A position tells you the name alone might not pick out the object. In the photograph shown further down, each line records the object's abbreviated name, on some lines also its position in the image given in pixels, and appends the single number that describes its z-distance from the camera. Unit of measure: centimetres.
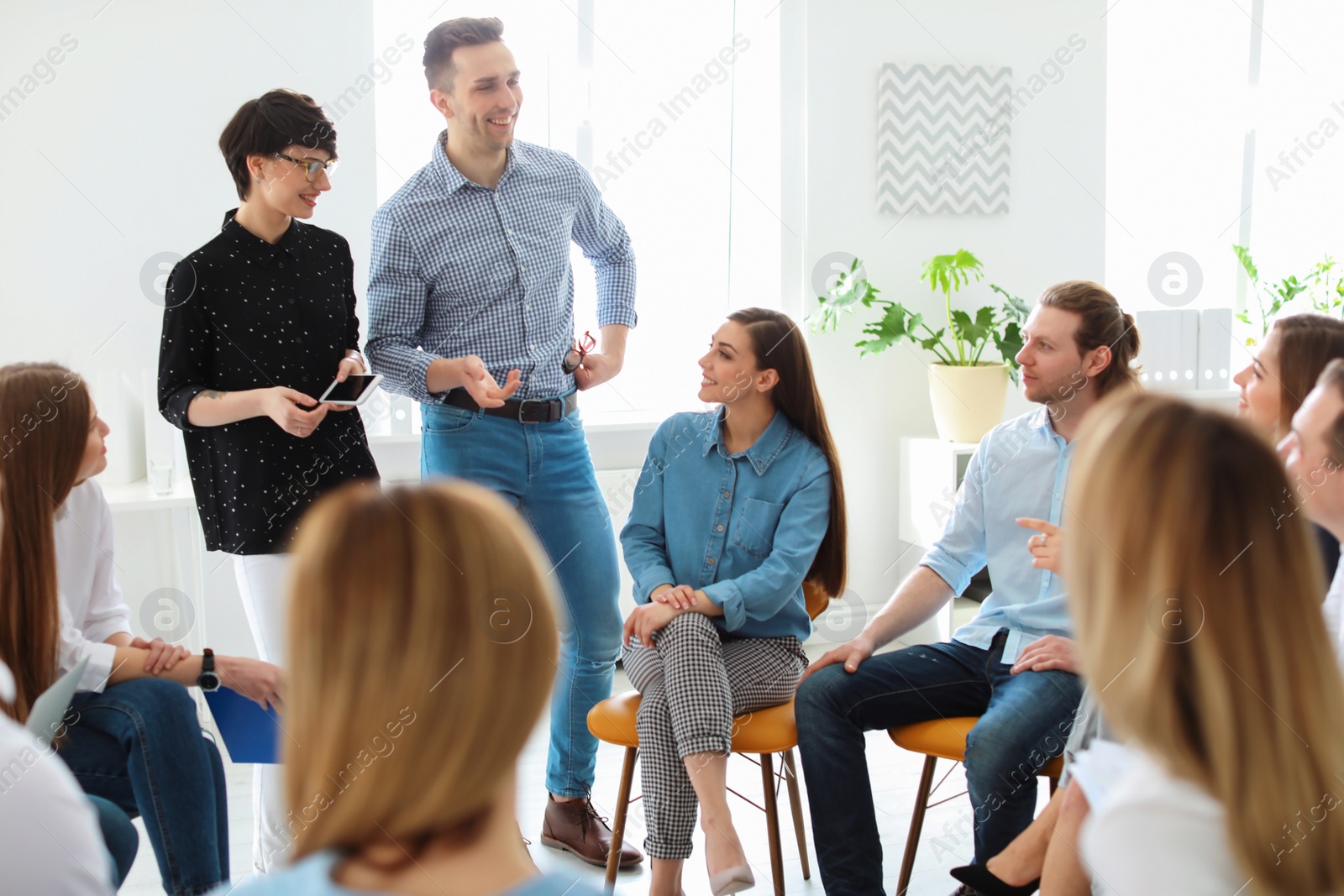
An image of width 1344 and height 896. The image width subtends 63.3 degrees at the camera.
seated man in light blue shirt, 200
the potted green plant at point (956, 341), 406
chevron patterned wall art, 432
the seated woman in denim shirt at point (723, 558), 215
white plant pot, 406
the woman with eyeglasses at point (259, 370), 215
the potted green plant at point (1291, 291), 490
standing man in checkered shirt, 247
